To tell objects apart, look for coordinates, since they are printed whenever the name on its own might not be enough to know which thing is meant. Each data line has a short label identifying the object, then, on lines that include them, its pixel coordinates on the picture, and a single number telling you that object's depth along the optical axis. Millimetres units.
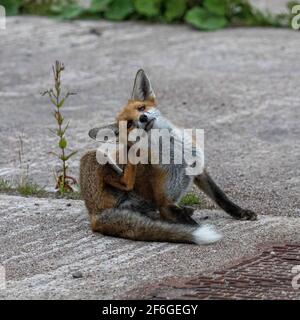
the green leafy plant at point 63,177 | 11393
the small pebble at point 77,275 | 8988
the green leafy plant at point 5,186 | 11766
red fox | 9812
